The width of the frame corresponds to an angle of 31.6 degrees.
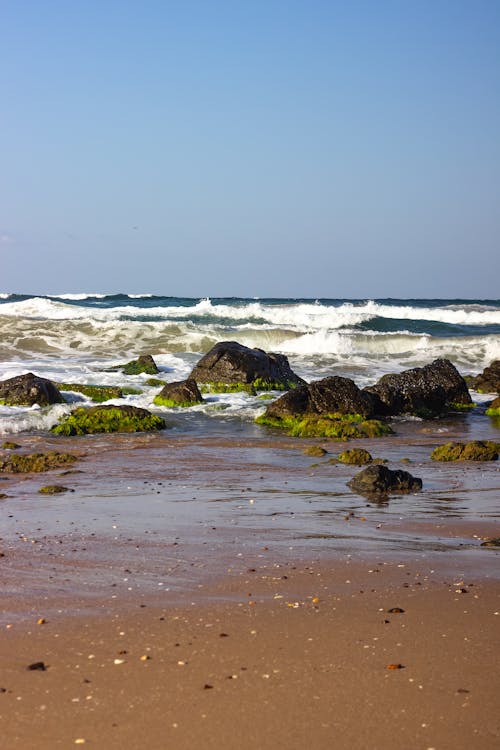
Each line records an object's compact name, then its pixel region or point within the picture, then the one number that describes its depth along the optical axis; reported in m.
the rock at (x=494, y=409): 15.67
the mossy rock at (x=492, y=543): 6.21
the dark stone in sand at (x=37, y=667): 3.84
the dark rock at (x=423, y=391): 15.35
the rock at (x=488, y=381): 18.53
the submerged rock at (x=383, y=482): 8.32
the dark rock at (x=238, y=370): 17.55
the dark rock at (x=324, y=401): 14.30
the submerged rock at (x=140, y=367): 20.03
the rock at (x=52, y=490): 8.23
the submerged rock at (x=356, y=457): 10.14
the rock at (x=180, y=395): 15.63
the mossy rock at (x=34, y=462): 9.49
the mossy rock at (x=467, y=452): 10.49
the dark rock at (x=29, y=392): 14.47
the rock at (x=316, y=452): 11.08
